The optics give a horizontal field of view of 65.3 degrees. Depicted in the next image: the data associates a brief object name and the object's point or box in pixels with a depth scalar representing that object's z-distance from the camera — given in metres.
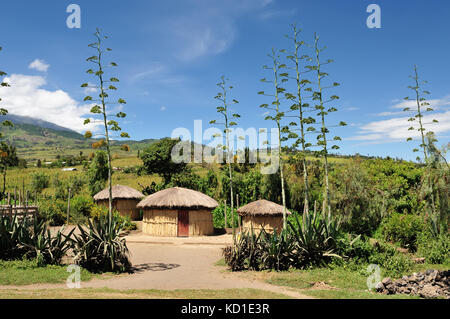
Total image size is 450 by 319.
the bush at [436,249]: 15.42
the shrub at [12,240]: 12.95
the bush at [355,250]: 13.63
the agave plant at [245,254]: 13.09
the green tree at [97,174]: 35.94
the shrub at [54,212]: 26.41
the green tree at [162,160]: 34.75
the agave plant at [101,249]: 12.27
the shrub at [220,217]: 28.53
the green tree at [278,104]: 15.26
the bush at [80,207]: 26.83
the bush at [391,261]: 12.75
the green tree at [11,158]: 45.59
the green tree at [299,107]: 15.55
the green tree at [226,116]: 19.06
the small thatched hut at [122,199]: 30.30
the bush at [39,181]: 42.56
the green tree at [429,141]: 17.17
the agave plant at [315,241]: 13.11
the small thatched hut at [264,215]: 23.56
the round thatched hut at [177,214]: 24.47
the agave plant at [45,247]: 12.65
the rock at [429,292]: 9.24
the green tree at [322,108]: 16.39
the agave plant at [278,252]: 12.84
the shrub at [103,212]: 26.27
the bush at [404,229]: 18.31
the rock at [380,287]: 10.27
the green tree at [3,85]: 12.81
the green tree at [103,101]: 13.59
